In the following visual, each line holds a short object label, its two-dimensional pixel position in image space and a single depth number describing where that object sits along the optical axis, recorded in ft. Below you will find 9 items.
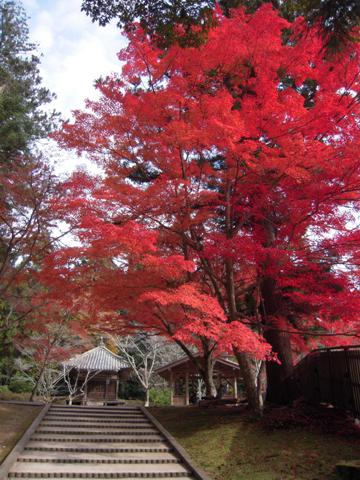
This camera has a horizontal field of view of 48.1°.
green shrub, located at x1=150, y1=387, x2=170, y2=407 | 98.53
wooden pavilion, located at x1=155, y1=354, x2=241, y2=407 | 75.51
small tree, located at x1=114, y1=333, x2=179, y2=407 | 91.30
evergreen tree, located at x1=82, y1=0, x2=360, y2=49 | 22.77
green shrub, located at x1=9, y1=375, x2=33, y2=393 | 102.58
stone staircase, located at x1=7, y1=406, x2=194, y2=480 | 26.22
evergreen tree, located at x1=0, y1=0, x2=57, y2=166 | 52.90
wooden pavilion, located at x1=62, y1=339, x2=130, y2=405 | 91.35
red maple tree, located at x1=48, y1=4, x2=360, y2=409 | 31.45
